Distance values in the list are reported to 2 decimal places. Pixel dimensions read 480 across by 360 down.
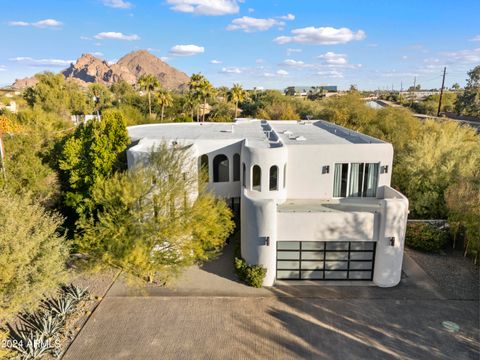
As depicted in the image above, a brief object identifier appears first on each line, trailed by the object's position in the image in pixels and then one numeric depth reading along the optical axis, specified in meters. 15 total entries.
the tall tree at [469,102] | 65.36
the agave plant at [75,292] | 15.30
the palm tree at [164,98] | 51.97
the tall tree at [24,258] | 11.23
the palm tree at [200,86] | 50.19
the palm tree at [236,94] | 52.38
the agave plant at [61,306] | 14.32
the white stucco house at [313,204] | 16.50
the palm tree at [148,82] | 51.66
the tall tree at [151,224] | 14.45
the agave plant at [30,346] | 12.03
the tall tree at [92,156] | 21.08
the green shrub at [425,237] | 20.80
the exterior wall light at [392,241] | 16.47
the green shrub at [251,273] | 16.80
